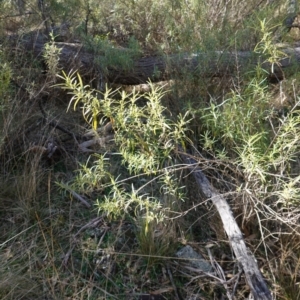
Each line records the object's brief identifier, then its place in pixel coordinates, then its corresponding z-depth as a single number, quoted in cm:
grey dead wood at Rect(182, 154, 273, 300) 213
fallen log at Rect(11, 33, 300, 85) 335
